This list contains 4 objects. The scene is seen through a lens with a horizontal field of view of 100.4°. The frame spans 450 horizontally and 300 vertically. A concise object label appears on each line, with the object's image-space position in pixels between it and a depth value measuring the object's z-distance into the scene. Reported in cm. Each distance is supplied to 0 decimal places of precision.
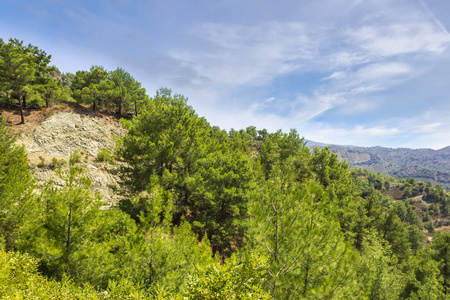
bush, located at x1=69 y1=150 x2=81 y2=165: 2330
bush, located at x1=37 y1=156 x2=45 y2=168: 2087
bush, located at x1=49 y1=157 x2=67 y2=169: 2128
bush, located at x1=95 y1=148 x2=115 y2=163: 2456
